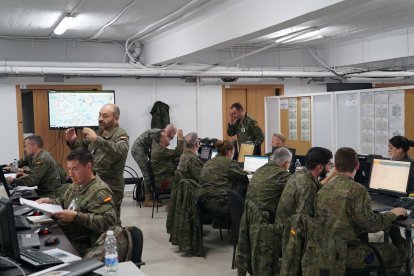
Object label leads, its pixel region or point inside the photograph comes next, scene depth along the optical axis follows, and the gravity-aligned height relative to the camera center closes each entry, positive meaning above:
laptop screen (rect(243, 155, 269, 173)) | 6.20 -0.64
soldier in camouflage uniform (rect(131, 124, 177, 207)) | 7.76 -0.60
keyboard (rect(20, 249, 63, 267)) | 2.41 -0.74
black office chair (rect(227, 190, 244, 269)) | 4.04 -0.80
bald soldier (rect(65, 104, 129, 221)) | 4.16 -0.30
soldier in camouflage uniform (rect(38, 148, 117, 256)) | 3.01 -0.60
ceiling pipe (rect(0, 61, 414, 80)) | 8.11 +0.85
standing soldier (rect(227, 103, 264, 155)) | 7.09 -0.20
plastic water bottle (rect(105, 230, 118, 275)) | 2.35 -0.73
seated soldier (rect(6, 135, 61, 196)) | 5.29 -0.62
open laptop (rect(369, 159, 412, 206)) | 4.12 -0.64
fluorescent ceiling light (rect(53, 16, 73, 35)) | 6.61 +1.38
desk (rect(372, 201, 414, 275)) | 3.87 -1.12
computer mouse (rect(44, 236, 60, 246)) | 2.86 -0.75
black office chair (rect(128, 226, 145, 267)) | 2.79 -0.76
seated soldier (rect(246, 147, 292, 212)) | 4.21 -0.64
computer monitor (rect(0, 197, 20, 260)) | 2.28 -0.55
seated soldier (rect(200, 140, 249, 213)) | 5.11 -0.70
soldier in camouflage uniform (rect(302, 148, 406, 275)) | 3.18 -0.73
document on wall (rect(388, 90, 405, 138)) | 6.60 -0.03
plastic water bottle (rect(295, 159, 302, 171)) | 5.93 -0.66
